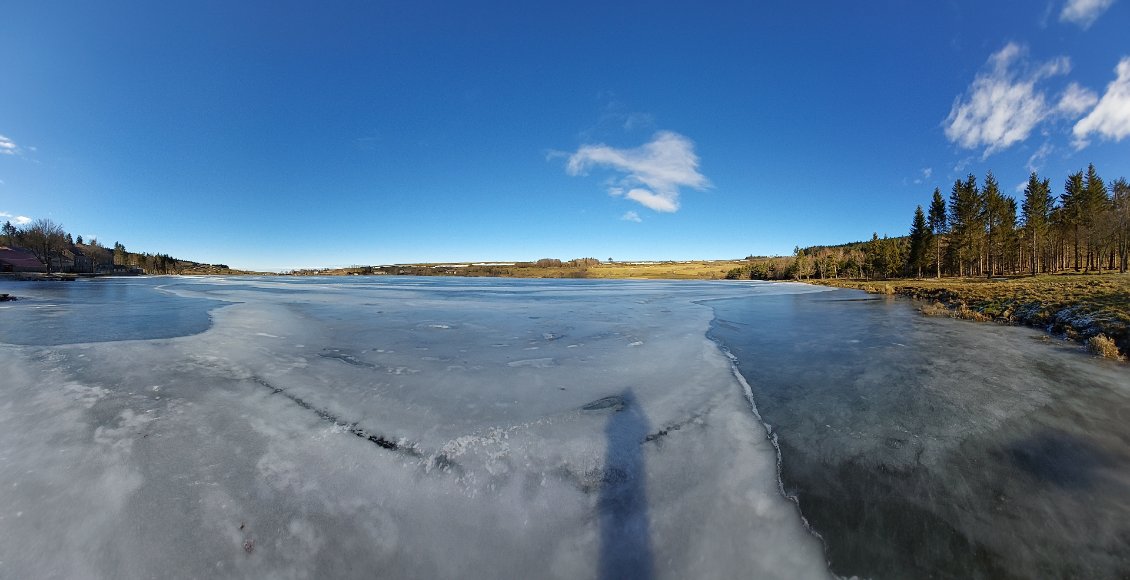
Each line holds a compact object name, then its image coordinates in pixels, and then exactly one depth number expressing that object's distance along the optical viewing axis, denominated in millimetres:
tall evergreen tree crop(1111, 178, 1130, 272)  31078
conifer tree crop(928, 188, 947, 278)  53625
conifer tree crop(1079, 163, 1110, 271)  34188
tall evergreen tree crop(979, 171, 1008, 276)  47188
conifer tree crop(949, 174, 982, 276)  48281
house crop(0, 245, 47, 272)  61188
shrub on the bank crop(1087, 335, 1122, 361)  8211
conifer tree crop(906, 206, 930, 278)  57406
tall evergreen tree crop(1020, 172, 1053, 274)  46219
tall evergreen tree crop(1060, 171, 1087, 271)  42312
